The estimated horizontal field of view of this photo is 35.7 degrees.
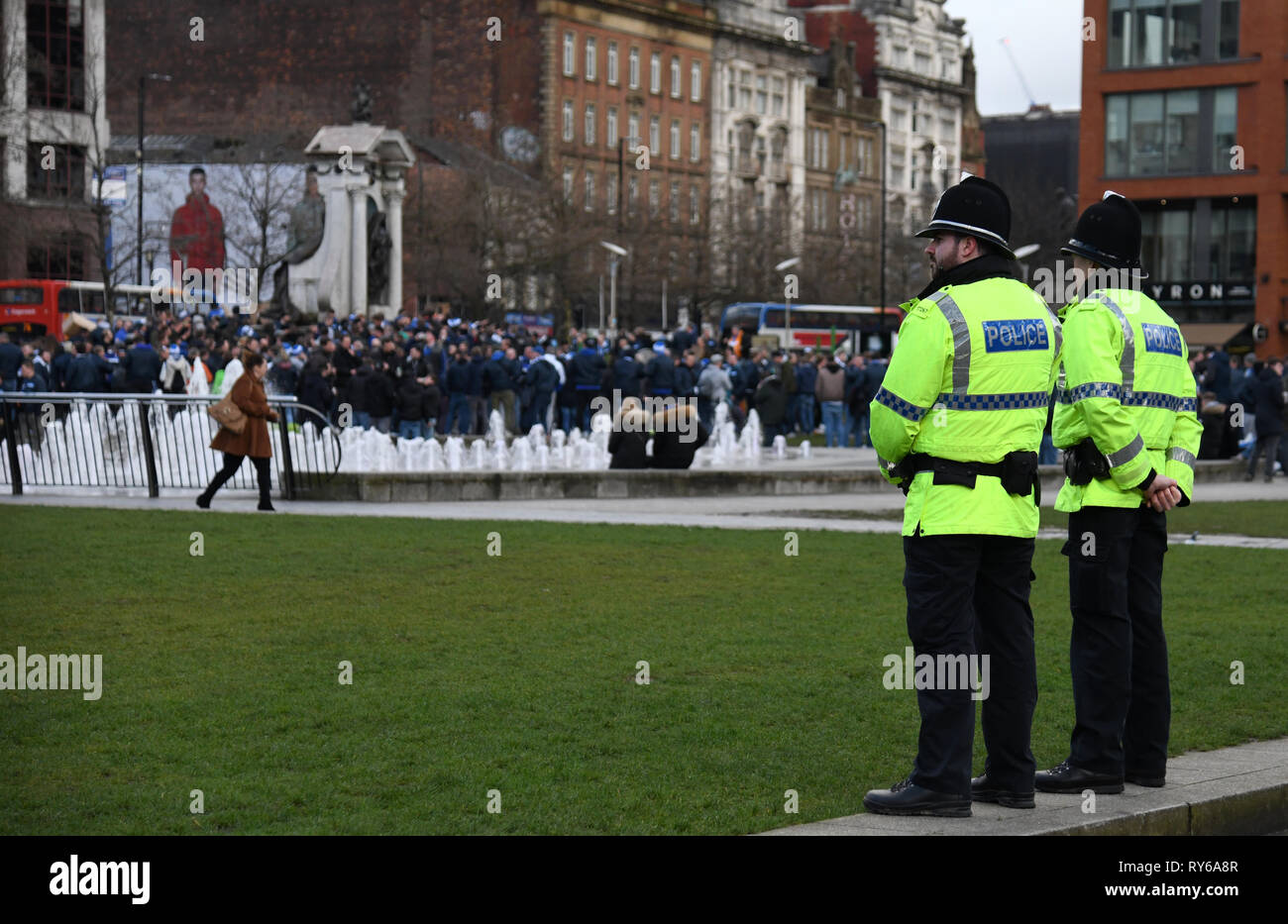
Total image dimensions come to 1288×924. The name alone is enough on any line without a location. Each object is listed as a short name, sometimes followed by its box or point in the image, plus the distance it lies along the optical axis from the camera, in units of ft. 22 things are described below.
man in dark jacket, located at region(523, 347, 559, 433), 105.81
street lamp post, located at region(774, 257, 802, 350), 228.63
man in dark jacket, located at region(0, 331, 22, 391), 97.35
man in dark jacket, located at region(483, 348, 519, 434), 104.47
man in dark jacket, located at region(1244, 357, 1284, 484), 92.79
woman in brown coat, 63.31
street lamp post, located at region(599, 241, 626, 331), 207.82
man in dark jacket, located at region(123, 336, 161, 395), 93.71
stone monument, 154.10
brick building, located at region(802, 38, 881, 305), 362.12
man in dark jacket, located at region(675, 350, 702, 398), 107.96
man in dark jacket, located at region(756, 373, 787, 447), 110.11
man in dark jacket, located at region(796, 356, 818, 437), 126.52
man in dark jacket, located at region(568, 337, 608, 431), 107.65
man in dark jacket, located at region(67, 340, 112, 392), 91.91
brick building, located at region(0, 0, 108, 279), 173.47
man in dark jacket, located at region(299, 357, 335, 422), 94.73
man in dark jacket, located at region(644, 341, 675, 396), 105.60
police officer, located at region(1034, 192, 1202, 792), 23.98
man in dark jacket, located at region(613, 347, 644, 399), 106.83
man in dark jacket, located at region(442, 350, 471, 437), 103.96
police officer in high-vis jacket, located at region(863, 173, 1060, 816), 21.77
